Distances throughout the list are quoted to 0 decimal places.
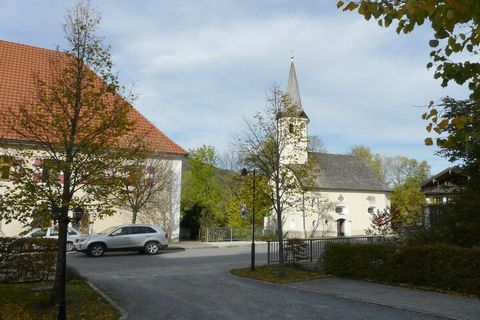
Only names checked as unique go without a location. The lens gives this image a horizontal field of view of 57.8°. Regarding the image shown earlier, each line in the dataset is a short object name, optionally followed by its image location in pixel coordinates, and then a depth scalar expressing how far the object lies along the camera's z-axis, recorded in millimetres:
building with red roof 25812
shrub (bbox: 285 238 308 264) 16609
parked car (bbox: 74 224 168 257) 22203
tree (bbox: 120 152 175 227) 28453
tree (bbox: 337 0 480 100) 3977
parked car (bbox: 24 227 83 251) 22964
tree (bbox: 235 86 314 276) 15664
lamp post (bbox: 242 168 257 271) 16109
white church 45469
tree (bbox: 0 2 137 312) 9602
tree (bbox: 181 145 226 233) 37938
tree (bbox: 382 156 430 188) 73938
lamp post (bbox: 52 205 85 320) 9258
